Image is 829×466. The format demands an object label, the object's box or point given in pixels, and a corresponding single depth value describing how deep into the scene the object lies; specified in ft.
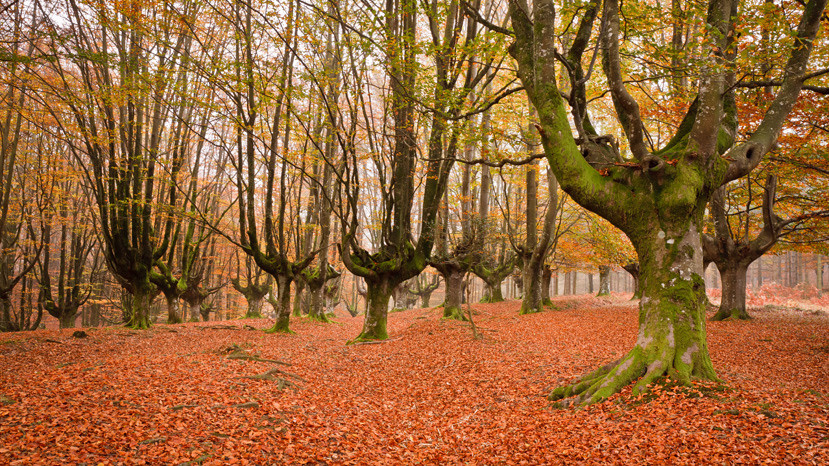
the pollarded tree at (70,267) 49.98
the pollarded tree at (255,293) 71.57
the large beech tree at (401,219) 31.42
